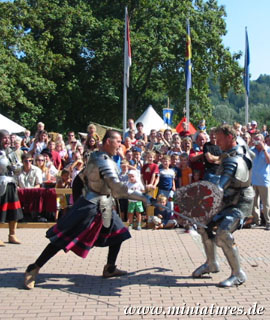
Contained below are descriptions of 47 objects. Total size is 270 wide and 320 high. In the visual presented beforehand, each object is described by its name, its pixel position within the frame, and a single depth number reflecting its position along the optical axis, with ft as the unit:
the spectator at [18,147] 34.76
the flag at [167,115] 71.97
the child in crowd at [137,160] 33.45
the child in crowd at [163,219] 30.78
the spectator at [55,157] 35.94
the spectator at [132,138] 37.87
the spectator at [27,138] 42.70
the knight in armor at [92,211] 16.76
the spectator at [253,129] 40.74
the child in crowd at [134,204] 30.99
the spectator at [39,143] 37.01
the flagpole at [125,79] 57.27
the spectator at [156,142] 37.30
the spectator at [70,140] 38.11
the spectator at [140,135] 39.73
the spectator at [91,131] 34.15
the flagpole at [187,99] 61.15
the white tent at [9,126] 51.20
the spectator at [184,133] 40.50
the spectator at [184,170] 32.30
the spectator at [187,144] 34.04
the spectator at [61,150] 37.01
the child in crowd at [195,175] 28.58
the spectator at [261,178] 31.63
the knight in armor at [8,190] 24.56
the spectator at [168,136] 39.01
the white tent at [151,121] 64.75
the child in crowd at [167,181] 31.73
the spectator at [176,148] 34.68
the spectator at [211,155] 26.13
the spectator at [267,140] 35.14
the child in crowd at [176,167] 32.76
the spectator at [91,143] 33.81
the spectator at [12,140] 35.56
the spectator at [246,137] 33.83
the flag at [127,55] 58.54
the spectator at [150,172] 31.78
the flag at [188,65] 61.11
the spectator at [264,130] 43.75
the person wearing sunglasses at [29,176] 31.99
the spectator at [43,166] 33.65
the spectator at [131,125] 39.66
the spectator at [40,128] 39.04
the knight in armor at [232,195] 16.96
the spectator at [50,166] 34.39
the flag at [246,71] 60.80
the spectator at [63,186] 31.94
